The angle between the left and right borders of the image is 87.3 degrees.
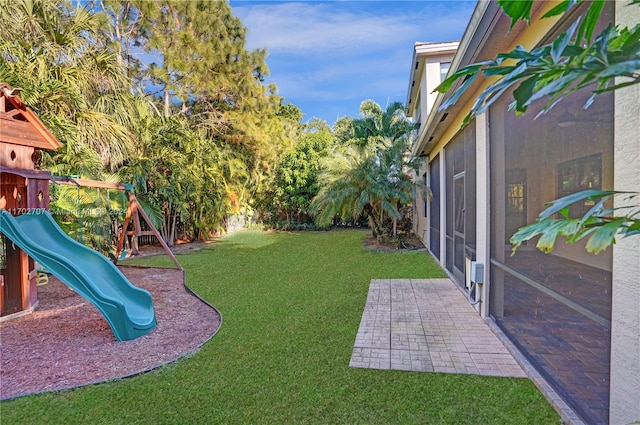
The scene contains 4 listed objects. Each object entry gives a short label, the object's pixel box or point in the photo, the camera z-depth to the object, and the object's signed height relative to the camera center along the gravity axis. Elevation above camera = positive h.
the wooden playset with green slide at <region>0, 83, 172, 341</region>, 4.48 -0.40
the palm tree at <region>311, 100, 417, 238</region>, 10.82 +0.73
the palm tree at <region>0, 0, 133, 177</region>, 7.84 +3.37
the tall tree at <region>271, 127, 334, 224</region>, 18.53 +1.58
